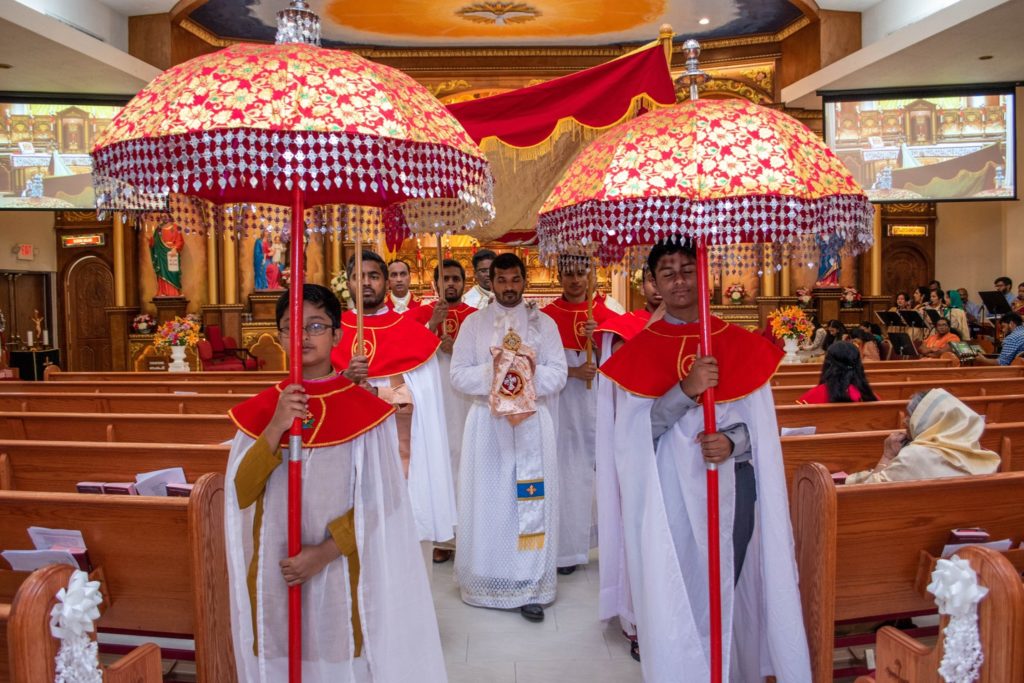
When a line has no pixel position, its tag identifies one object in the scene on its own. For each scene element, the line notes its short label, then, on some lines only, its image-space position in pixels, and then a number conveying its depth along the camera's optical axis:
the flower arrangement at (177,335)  11.34
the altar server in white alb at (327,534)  2.57
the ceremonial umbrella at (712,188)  2.57
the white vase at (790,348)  11.18
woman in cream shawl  3.46
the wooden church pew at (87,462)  3.88
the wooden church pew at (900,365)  8.32
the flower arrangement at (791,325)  10.96
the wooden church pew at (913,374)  7.25
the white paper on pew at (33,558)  2.82
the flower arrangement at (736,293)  14.75
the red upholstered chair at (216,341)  14.19
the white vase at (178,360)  11.53
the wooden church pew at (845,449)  4.00
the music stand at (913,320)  13.40
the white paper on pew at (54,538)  2.87
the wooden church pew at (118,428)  4.88
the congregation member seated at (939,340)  11.72
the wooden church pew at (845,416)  4.88
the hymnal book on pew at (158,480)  3.39
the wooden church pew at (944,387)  6.22
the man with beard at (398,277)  5.45
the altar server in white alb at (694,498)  2.96
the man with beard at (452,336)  5.56
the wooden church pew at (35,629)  1.64
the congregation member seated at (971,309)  15.18
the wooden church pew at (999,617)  1.72
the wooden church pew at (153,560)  2.79
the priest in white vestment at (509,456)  4.43
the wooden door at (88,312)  16.14
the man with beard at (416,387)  4.40
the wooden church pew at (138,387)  7.20
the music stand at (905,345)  12.70
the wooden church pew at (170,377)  7.98
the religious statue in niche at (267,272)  14.94
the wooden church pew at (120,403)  6.04
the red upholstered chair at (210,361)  13.64
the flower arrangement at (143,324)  14.33
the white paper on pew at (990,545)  3.05
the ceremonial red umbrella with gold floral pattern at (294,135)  2.06
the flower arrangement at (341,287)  13.16
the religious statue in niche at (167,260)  14.38
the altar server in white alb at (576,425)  5.11
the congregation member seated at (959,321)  12.84
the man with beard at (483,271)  6.41
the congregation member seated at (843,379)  5.03
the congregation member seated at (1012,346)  9.22
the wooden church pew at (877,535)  2.93
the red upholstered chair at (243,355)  14.19
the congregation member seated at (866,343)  10.14
